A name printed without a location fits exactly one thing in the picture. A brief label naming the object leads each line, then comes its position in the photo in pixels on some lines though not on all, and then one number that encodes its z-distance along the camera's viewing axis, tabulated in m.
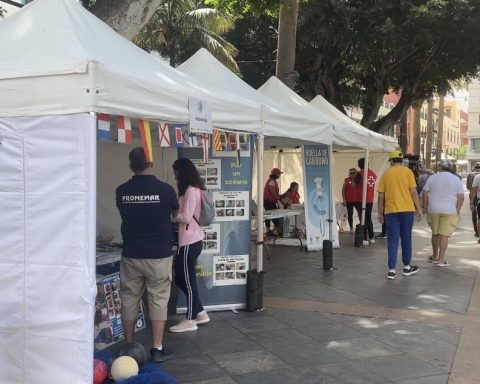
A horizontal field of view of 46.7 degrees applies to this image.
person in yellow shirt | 8.00
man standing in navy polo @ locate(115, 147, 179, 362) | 4.42
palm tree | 22.44
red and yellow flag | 4.14
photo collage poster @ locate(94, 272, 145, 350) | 4.90
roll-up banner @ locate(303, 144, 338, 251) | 10.31
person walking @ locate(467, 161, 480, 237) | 12.57
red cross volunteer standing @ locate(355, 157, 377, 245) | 12.15
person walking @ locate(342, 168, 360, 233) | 12.27
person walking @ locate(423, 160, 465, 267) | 8.80
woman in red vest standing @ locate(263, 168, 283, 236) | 11.95
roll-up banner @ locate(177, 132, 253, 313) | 6.18
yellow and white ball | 3.82
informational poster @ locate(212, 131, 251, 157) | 6.01
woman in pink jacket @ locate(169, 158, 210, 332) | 5.31
